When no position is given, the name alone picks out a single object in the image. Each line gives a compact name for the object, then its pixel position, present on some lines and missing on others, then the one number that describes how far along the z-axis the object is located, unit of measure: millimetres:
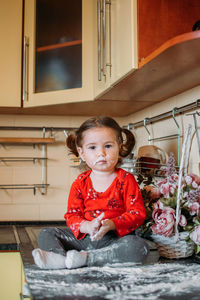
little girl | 967
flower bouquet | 1053
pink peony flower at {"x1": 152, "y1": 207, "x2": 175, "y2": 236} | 1051
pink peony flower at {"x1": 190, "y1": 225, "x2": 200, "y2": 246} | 1021
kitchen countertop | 722
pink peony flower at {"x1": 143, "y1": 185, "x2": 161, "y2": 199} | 1186
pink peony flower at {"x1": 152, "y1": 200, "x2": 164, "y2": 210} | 1108
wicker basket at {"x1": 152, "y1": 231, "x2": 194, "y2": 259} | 1069
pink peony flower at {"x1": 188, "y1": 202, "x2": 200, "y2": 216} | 1074
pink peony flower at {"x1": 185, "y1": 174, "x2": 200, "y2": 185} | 1106
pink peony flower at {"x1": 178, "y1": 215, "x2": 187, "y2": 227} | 1062
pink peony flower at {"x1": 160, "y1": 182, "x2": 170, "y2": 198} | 1120
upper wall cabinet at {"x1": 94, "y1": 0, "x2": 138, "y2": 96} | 1112
